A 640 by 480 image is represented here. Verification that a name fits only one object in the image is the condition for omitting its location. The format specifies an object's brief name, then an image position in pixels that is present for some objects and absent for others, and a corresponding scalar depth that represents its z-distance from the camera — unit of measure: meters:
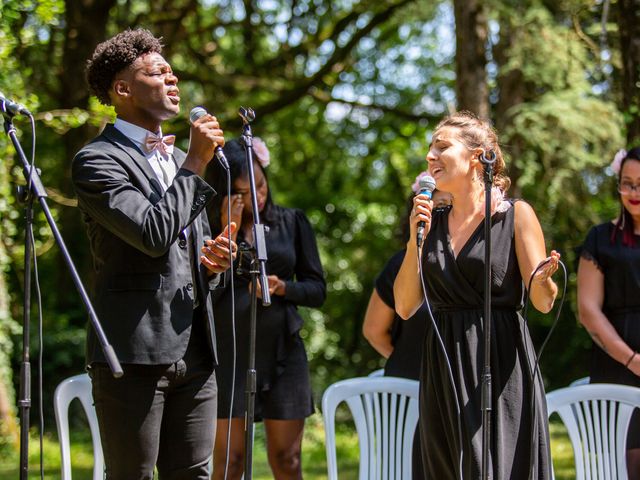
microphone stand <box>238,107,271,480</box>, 5.72
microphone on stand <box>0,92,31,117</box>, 5.50
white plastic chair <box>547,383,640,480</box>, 7.31
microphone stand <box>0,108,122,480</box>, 5.10
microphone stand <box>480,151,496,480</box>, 5.68
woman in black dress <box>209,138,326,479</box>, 8.38
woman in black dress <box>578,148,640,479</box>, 8.30
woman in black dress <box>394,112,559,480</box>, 6.23
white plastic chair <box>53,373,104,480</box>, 7.10
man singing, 5.59
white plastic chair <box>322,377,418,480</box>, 7.38
